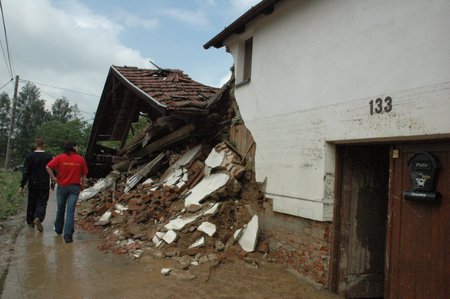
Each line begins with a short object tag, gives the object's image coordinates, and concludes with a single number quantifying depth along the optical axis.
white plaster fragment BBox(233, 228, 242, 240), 6.40
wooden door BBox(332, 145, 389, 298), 5.32
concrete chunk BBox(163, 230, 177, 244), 6.32
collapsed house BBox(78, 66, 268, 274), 6.45
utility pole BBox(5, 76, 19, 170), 29.46
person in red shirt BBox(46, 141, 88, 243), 7.11
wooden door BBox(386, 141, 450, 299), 4.04
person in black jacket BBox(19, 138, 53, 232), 8.09
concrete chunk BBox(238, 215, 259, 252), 6.25
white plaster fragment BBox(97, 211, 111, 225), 8.37
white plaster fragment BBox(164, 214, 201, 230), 6.59
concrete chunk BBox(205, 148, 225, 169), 7.78
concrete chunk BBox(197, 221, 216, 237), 6.33
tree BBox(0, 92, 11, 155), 83.76
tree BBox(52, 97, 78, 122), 85.83
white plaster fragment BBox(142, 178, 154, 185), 9.56
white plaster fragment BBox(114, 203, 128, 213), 8.62
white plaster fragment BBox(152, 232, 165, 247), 6.51
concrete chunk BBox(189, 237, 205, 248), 6.13
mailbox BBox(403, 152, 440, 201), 4.13
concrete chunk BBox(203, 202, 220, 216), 6.65
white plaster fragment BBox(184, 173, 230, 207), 7.16
